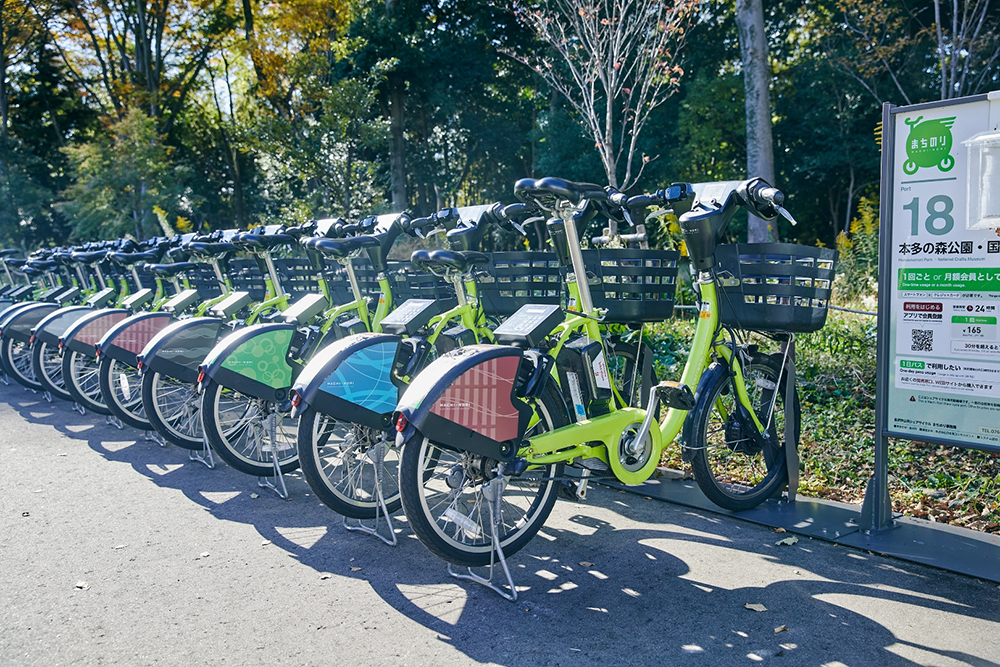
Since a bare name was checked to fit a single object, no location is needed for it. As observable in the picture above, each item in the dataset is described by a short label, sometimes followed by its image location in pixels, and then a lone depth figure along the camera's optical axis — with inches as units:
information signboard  126.7
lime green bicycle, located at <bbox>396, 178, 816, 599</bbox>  119.4
